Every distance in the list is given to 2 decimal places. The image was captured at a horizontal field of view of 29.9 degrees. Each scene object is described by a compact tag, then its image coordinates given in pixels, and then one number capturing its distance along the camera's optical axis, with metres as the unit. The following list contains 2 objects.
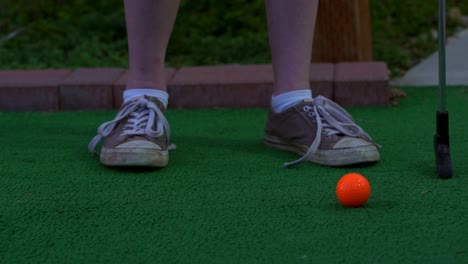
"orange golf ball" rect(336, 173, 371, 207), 1.84
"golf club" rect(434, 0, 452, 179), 2.08
